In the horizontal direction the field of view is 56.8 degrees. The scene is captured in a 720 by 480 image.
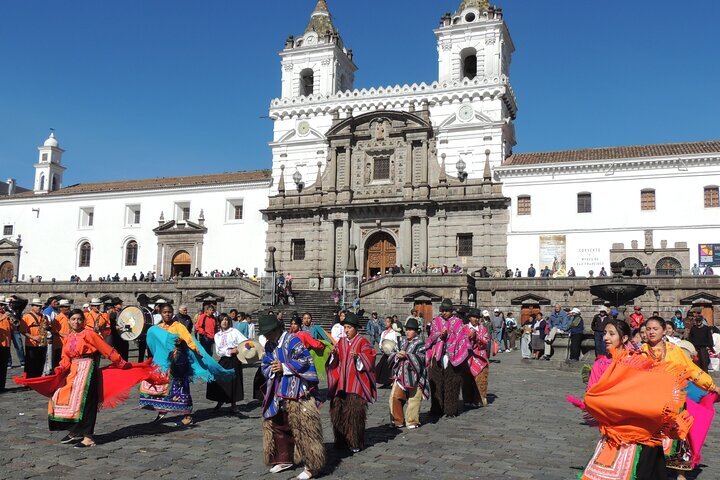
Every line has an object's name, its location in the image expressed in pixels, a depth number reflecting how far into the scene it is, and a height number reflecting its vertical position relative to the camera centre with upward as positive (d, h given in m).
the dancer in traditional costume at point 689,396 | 6.26 -0.95
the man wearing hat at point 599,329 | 15.57 -0.71
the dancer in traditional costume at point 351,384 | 8.09 -1.11
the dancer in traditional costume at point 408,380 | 9.64 -1.23
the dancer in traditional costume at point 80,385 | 8.26 -1.20
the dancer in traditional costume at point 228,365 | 10.77 -1.26
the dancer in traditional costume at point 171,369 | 9.60 -1.11
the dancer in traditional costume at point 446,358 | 10.61 -1.00
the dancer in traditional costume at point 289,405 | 7.11 -1.20
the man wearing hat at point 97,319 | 14.38 -0.61
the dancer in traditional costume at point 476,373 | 11.65 -1.34
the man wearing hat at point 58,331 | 13.58 -0.84
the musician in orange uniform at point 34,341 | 13.28 -1.03
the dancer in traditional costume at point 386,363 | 9.88 -1.04
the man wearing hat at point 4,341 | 12.82 -1.01
